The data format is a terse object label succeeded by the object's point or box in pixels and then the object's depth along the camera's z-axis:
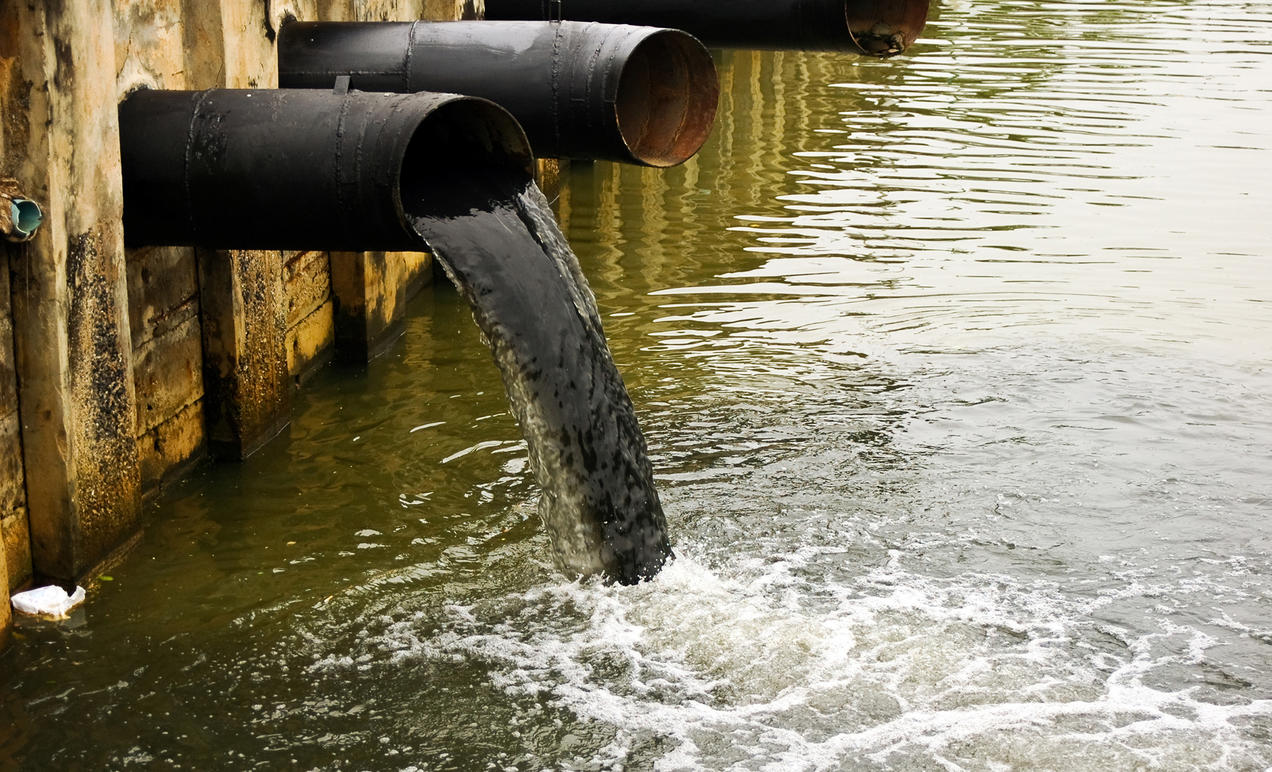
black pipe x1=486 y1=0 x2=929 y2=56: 8.61
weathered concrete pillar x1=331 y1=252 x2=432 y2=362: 8.12
